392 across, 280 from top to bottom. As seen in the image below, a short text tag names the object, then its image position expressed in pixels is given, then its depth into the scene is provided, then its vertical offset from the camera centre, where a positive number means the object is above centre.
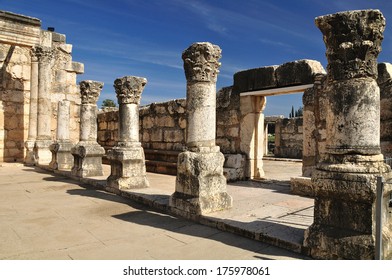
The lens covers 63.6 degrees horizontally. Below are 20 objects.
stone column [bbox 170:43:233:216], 4.80 -0.01
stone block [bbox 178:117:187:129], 9.51 +0.60
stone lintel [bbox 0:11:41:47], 11.64 +4.19
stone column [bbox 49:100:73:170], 10.05 -0.13
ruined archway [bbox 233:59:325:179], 7.17 +1.18
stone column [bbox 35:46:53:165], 12.11 +1.54
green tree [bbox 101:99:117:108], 43.75 +5.36
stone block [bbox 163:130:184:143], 9.66 +0.18
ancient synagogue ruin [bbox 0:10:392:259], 3.14 +0.36
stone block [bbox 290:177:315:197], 6.29 -0.86
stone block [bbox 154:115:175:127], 10.00 +0.66
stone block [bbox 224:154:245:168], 7.96 -0.47
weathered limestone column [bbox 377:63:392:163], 5.88 +0.73
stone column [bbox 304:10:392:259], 3.03 -0.04
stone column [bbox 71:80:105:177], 8.30 +0.08
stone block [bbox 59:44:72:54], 13.99 +4.11
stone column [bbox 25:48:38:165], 12.31 +1.47
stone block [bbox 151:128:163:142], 10.45 +0.21
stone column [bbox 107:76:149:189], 6.72 -0.09
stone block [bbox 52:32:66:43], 13.88 +4.55
